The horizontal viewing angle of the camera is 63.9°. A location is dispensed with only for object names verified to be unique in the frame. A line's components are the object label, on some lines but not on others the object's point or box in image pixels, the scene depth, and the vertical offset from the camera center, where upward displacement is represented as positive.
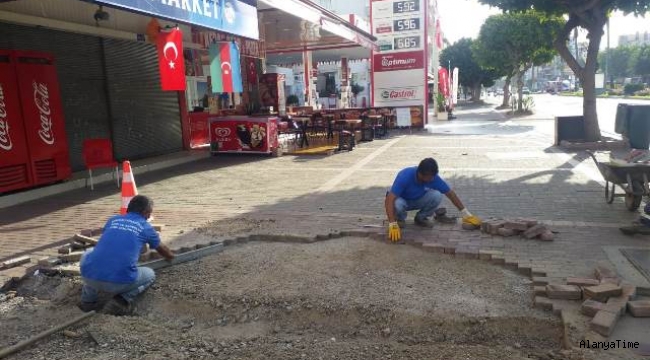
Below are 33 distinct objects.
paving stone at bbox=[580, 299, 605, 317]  3.80 -1.62
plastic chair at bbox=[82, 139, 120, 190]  9.91 -0.91
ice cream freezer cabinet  14.38 -0.97
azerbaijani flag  11.98 +0.77
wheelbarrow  6.61 -1.26
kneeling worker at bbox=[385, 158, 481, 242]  5.83 -1.25
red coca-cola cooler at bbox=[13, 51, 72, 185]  9.48 -0.10
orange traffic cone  7.22 -1.12
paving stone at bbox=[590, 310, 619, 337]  3.57 -1.64
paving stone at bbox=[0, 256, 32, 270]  5.57 -1.62
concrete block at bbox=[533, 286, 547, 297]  4.22 -1.65
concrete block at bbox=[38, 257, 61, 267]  5.50 -1.61
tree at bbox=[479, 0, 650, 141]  13.42 +1.65
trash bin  10.84 -0.92
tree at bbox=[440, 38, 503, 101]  53.97 +2.33
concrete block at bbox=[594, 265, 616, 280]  4.42 -1.62
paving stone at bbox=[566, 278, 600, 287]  4.26 -1.61
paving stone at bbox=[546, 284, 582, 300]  4.11 -1.62
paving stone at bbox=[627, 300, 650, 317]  3.79 -1.65
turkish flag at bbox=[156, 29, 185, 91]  9.73 +0.80
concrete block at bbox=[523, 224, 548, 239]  5.75 -1.59
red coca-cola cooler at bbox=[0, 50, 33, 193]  9.04 -0.39
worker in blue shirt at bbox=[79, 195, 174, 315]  4.35 -1.31
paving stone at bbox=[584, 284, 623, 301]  3.99 -1.59
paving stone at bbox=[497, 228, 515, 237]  5.88 -1.61
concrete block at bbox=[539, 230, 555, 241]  5.68 -1.63
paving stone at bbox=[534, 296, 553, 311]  4.05 -1.68
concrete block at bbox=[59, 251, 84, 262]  5.63 -1.59
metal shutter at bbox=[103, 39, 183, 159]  12.94 +0.04
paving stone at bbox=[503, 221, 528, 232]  5.90 -1.56
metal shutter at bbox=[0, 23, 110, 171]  10.80 +0.63
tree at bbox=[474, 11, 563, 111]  32.19 +2.79
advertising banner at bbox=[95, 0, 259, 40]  7.70 +1.56
